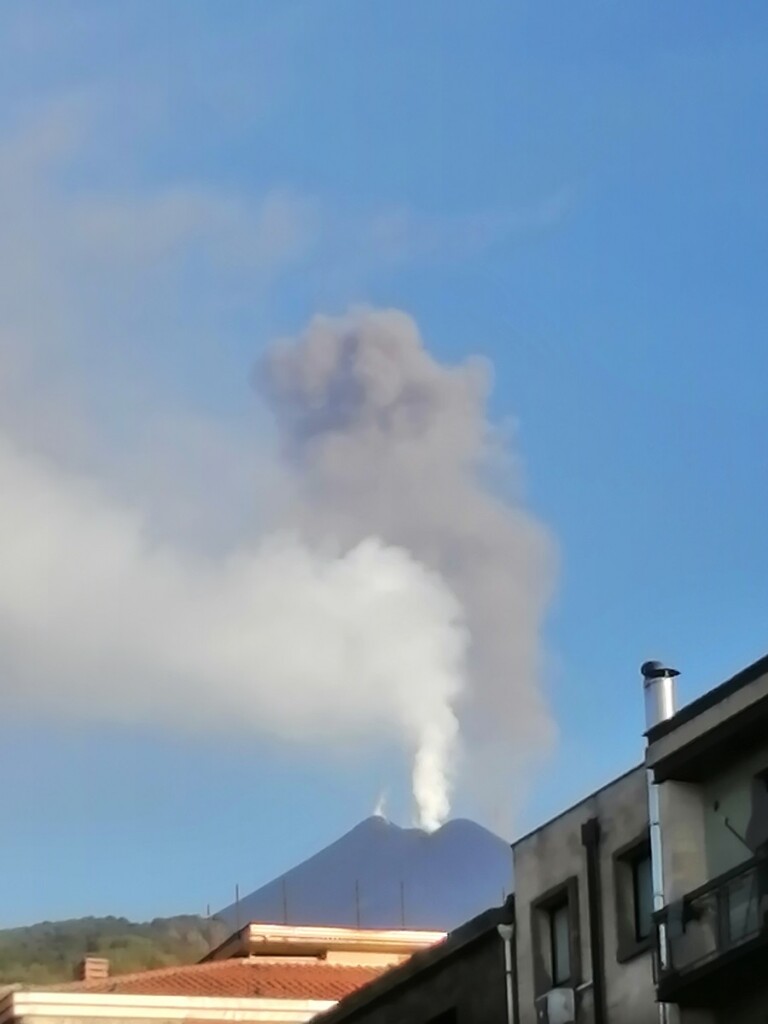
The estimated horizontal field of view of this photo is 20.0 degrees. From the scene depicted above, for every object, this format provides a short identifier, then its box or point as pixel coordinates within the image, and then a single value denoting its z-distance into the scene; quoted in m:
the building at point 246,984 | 56.00
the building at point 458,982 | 38.19
